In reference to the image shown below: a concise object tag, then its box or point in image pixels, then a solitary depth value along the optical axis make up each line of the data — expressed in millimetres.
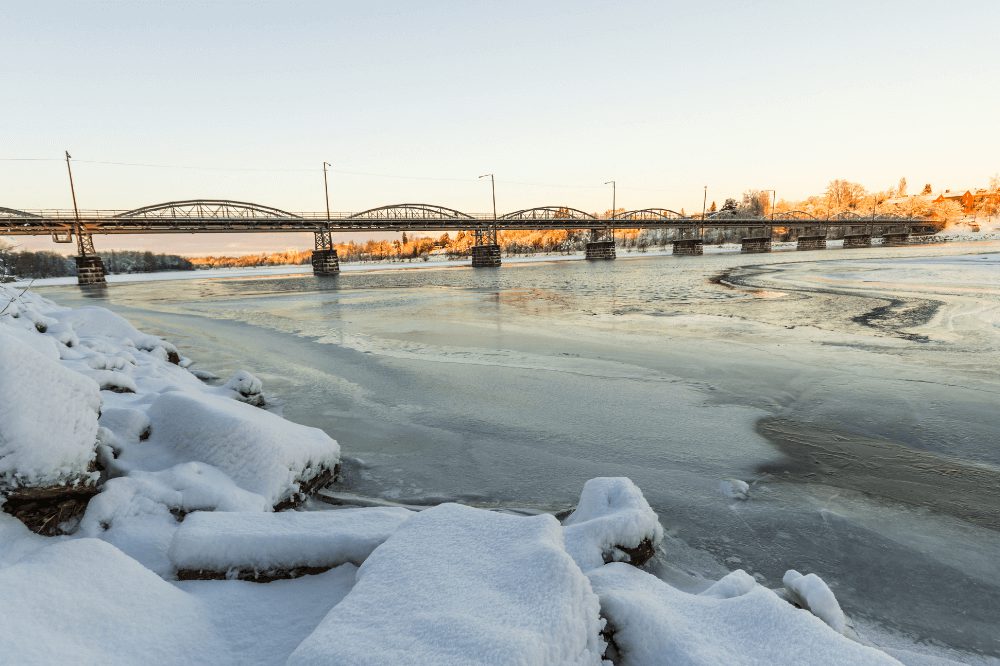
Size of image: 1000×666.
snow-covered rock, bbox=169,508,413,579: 2623
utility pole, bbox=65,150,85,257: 51166
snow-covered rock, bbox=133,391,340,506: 3949
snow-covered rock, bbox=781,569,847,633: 2391
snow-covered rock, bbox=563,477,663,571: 2857
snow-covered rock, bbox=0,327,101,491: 2768
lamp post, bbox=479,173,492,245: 76938
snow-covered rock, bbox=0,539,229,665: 1756
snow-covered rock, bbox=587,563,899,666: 1915
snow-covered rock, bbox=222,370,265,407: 6816
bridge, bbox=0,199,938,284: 52562
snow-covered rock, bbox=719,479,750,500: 4129
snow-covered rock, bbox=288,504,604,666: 1735
